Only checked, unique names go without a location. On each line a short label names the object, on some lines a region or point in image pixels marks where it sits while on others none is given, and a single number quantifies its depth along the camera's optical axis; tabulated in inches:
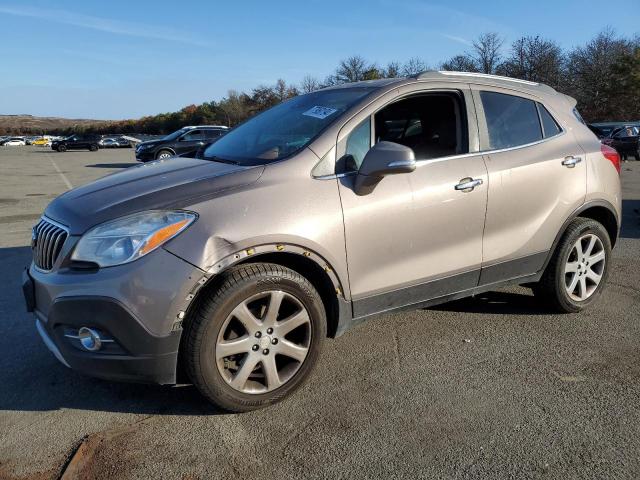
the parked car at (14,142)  3023.1
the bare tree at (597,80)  2048.8
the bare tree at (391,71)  2363.7
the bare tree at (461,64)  2181.3
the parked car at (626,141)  885.2
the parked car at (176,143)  833.5
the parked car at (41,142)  2991.9
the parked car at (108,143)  2172.7
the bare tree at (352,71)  2439.7
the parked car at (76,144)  1829.5
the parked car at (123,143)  2199.1
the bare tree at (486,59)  2138.3
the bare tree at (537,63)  2032.5
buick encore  102.9
